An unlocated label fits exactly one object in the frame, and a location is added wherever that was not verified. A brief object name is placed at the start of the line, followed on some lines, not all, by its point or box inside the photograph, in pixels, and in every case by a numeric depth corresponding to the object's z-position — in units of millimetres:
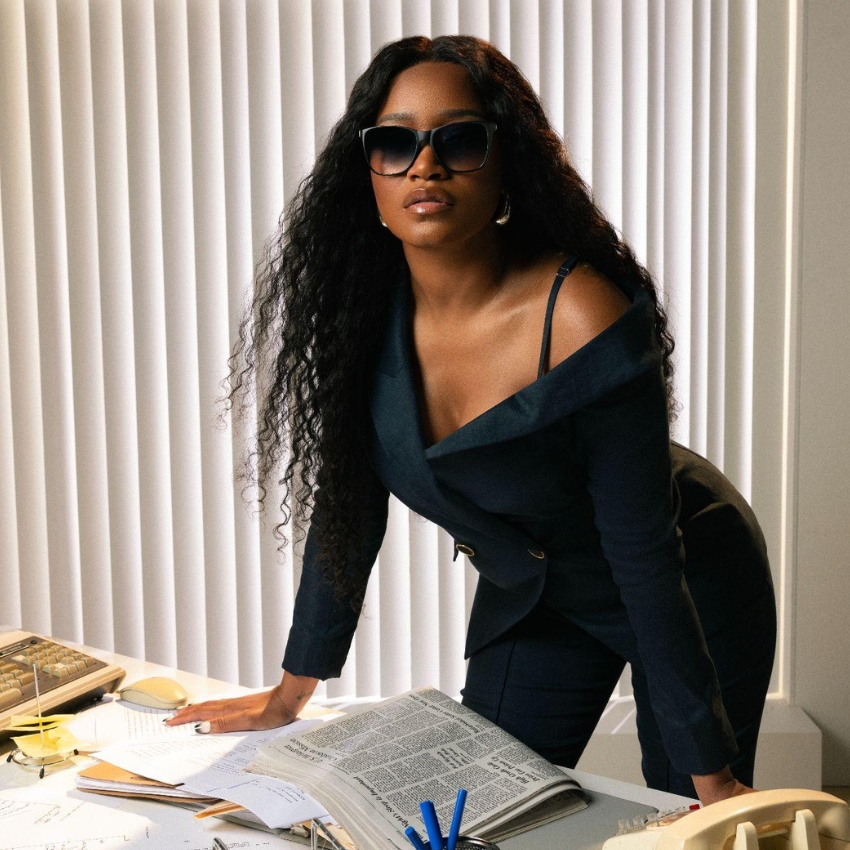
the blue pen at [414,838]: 845
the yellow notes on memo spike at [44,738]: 1229
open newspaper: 1015
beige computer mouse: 1434
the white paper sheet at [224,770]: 1074
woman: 1189
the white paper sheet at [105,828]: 1033
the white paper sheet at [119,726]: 1318
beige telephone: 786
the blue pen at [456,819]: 860
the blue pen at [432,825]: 850
